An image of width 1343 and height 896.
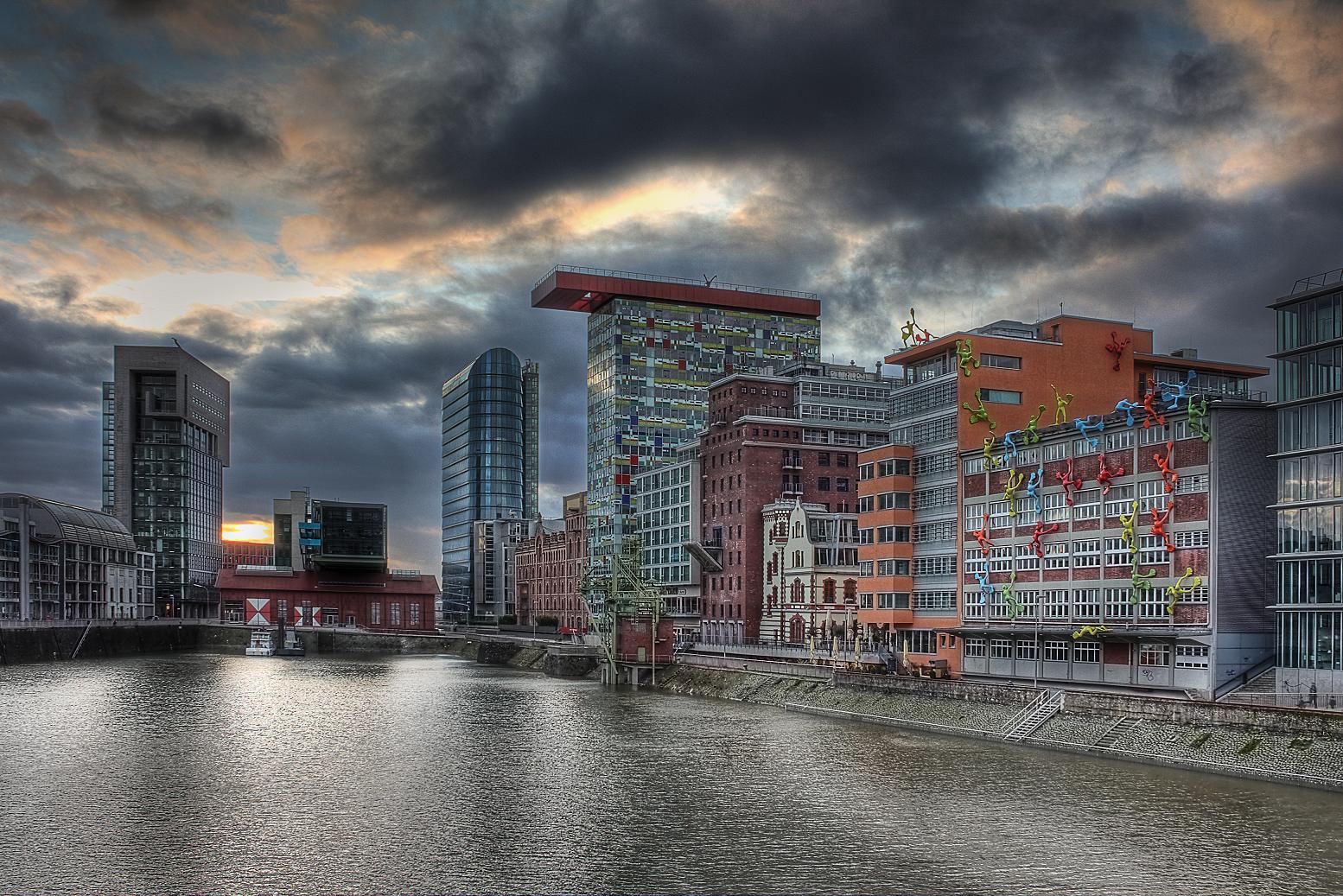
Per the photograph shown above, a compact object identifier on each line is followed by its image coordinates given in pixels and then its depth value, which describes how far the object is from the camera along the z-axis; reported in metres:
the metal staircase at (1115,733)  69.62
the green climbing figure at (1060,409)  99.75
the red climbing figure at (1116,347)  106.94
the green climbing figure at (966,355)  102.31
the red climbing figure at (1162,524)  80.12
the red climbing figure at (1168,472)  80.19
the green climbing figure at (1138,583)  81.80
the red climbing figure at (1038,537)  92.19
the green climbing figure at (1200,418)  77.69
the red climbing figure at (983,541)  98.88
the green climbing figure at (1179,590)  78.19
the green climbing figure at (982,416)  101.81
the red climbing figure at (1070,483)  89.00
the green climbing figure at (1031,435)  93.94
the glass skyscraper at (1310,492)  69.12
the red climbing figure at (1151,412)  81.50
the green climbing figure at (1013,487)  95.69
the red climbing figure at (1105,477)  85.50
